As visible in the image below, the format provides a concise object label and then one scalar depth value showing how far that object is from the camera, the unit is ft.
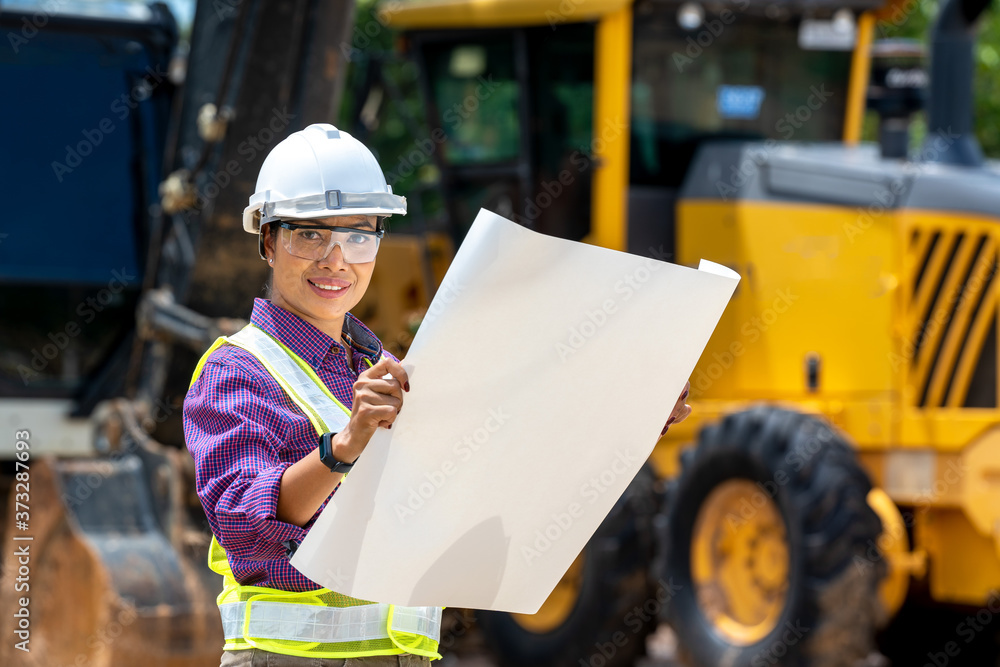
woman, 13.67
